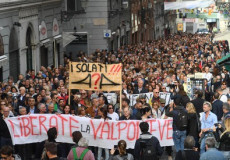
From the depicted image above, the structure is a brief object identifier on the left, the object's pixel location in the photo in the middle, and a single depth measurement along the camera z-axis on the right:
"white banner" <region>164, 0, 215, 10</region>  49.20
